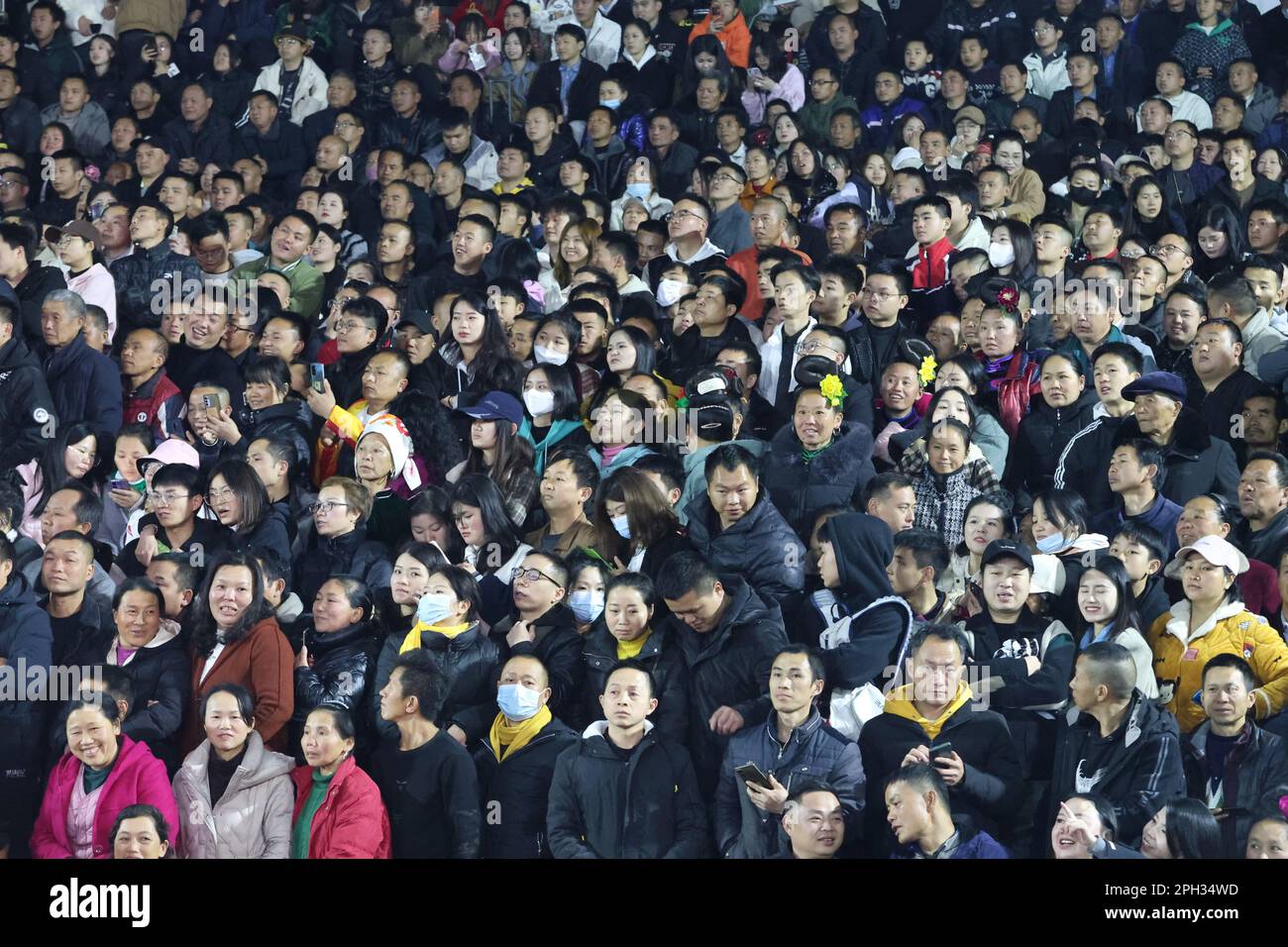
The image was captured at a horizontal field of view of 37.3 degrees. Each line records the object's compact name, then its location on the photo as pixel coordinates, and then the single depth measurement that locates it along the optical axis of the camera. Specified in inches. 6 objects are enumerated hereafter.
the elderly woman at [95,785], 252.4
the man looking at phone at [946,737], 243.8
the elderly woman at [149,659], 266.4
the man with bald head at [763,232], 386.0
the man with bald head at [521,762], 254.5
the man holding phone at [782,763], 242.2
